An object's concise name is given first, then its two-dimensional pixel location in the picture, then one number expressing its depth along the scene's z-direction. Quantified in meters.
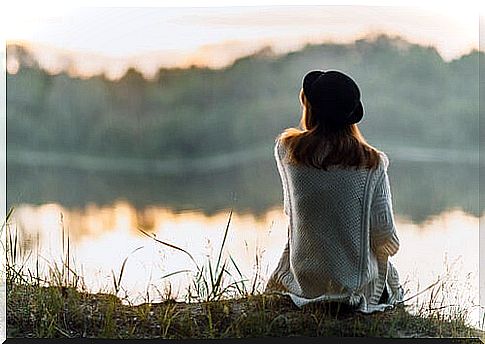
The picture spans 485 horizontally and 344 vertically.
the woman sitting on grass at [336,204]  4.74
